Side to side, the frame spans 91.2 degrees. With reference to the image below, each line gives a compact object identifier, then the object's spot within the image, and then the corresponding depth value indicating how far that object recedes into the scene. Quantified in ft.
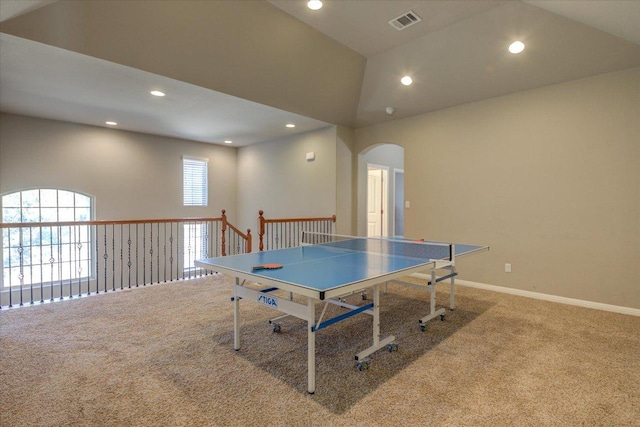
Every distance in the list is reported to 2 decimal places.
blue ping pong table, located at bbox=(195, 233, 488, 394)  6.31
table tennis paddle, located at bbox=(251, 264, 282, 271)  7.35
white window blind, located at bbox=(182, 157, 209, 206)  23.56
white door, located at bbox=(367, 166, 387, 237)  25.18
